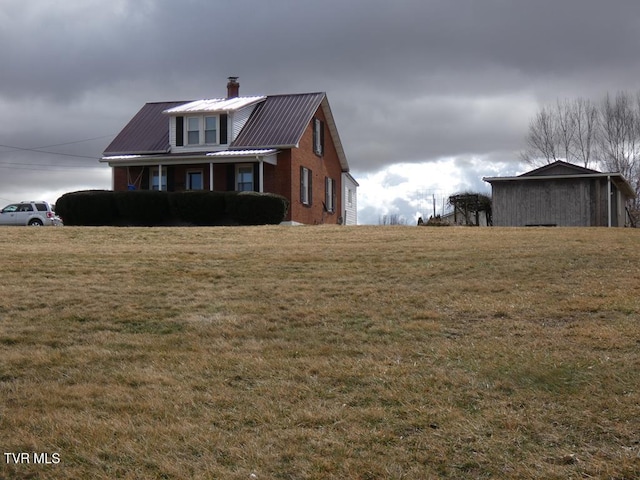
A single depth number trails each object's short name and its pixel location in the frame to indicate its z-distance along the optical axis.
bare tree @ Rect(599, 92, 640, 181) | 46.16
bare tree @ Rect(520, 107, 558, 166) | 47.91
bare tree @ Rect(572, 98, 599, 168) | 47.22
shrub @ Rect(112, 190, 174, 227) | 26.62
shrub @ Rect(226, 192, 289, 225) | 25.88
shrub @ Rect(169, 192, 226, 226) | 26.12
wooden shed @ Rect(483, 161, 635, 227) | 29.38
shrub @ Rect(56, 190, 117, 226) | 26.75
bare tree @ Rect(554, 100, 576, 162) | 47.56
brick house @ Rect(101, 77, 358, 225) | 29.48
